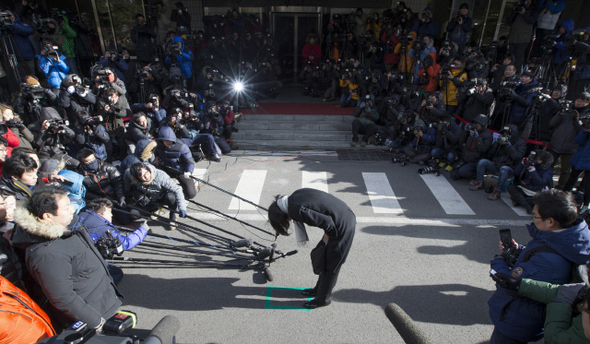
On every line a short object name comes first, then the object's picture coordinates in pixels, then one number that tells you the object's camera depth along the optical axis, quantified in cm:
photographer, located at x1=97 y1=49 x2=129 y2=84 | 881
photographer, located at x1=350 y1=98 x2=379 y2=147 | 890
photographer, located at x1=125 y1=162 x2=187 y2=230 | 477
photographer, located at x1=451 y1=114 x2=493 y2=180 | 666
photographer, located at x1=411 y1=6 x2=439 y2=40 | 987
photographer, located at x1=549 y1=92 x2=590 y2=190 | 579
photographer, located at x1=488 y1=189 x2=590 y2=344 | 237
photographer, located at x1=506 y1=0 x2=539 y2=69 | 948
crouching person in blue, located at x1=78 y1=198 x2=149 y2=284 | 363
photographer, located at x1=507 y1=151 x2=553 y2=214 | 561
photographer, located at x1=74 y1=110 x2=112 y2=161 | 642
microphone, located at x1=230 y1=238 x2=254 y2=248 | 401
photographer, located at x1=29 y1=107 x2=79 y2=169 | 602
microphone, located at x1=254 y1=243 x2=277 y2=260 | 399
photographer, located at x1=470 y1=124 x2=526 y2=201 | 620
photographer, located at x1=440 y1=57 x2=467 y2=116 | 801
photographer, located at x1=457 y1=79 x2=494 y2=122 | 724
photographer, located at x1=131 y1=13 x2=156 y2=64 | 977
